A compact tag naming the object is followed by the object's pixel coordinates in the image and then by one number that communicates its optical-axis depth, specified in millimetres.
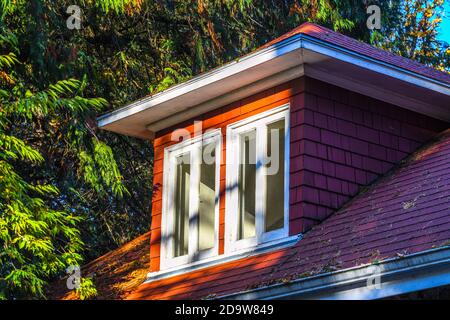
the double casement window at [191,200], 11383
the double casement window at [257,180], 10625
